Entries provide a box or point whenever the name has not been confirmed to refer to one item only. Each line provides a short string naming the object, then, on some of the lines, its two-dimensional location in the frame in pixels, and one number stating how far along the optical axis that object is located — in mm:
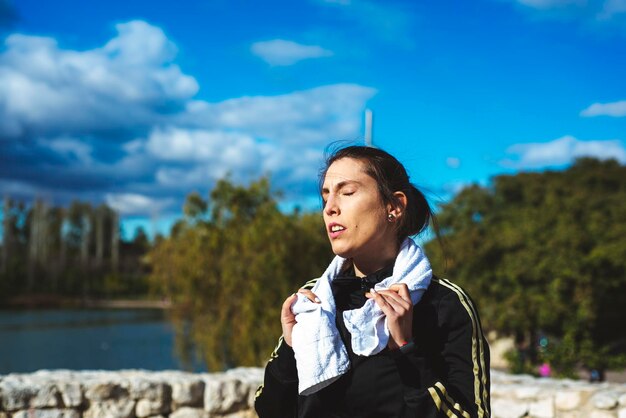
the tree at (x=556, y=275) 15227
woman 1675
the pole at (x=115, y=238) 66062
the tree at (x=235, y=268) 10812
